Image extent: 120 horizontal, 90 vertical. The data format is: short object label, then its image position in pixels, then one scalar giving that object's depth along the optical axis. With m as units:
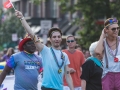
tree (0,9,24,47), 56.59
